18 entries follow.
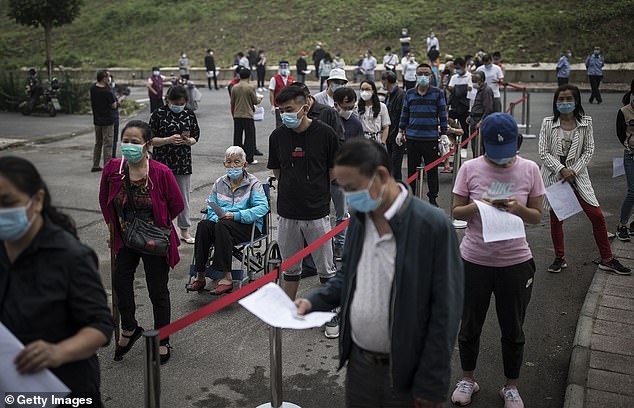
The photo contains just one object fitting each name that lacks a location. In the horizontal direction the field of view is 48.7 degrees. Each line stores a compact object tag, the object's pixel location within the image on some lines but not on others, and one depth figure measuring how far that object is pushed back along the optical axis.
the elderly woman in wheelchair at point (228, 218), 6.80
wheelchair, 6.89
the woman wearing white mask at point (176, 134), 8.23
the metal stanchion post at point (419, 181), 7.81
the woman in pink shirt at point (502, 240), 4.45
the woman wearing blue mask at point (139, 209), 5.39
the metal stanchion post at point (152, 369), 3.31
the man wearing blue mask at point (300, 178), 5.88
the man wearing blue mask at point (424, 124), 9.77
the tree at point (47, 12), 28.28
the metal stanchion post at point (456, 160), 9.45
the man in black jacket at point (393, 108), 11.30
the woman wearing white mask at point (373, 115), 10.11
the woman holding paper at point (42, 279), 2.81
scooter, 22.36
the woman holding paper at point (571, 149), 6.57
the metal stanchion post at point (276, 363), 4.50
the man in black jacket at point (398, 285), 2.98
